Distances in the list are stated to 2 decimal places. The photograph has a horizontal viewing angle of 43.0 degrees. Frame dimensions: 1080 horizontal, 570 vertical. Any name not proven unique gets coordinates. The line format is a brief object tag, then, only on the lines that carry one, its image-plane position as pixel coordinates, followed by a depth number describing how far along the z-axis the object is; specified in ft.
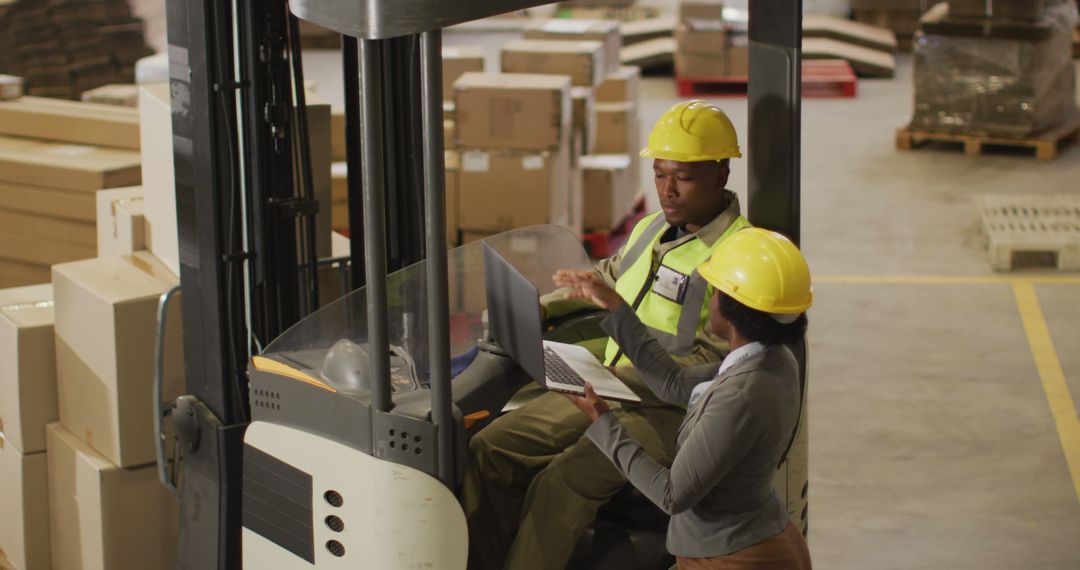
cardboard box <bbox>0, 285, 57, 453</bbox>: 16.24
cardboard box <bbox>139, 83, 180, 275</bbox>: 15.83
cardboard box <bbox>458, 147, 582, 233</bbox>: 27.61
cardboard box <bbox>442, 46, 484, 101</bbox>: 32.35
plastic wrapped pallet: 37.35
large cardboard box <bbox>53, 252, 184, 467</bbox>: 15.08
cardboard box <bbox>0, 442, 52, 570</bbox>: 16.69
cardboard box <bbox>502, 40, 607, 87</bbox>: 30.50
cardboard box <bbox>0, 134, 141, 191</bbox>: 21.17
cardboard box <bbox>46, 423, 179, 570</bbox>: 15.47
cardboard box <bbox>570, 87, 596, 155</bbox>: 29.66
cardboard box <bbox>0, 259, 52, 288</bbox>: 22.91
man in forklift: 11.88
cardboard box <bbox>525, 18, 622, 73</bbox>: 33.12
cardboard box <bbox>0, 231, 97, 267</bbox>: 22.22
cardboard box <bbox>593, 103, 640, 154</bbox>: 31.96
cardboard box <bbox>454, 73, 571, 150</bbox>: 27.35
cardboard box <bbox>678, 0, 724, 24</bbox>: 46.65
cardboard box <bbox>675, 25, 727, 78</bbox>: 47.44
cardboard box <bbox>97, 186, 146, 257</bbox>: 17.03
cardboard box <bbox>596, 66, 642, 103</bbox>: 32.63
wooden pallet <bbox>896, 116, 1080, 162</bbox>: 38.68
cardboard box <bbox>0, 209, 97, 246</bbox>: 22.08
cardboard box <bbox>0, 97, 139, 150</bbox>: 22.29
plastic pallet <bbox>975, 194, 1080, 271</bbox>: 29.89
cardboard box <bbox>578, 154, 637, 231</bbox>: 30.60
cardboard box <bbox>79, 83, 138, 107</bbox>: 28.07
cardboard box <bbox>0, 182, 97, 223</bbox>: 21.57
